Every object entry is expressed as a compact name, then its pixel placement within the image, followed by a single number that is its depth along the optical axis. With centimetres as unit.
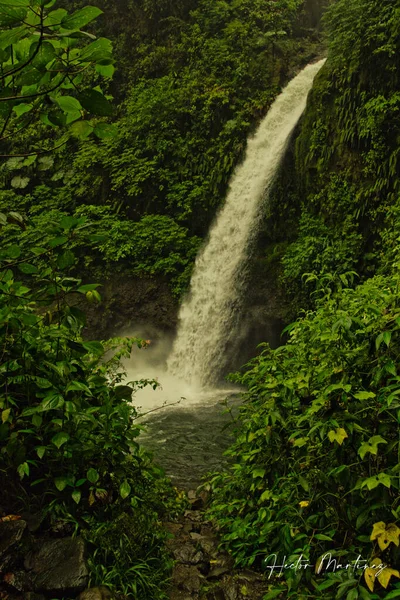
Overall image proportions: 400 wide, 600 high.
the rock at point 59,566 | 251
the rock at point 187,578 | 301
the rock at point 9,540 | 251
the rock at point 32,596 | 242
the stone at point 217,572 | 314
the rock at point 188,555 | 329
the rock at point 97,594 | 247
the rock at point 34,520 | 276
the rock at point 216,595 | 292
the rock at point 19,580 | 245
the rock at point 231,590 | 291
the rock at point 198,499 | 417
